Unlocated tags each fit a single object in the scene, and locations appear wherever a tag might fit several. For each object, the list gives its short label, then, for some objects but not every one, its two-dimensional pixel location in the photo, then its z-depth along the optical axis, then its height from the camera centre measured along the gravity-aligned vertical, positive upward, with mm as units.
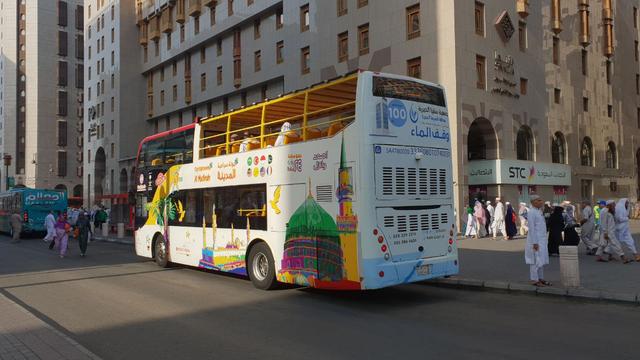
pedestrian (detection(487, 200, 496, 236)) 25359 -978
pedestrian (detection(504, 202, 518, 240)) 21891 -1038
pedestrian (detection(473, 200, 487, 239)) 23719 -824
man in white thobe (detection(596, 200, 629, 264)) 13733 -957
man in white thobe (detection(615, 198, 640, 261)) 13476 -746
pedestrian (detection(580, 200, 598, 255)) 15742 -967
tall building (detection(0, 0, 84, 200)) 89500 +20238
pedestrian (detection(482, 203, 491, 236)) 24655 -1072
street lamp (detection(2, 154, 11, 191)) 43706 +4130
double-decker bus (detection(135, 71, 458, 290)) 8750 +253
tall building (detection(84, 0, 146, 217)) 57688 +12308
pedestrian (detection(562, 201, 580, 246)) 15422 -1053
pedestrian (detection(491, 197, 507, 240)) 23650 -927
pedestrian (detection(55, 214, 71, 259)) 18625 -961
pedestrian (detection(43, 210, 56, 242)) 23039 -870
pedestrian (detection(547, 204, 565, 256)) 15219 -896
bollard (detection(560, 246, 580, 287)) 9836 -1328
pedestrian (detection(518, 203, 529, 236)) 25150 -1154
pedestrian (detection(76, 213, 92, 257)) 18969 -1016
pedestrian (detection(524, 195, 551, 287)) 10195 -935
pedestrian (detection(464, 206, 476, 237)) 24453 -1264
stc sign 28203 +1470
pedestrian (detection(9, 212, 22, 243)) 25875 -927
